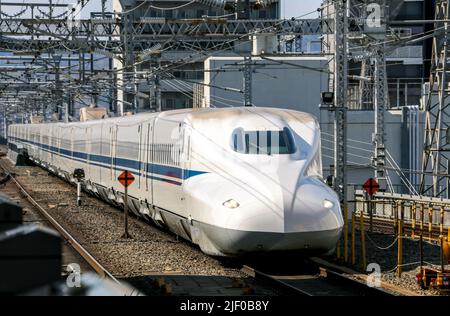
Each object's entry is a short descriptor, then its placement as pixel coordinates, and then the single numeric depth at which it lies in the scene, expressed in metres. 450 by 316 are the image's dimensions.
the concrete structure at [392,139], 48.81
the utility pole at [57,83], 49.39
